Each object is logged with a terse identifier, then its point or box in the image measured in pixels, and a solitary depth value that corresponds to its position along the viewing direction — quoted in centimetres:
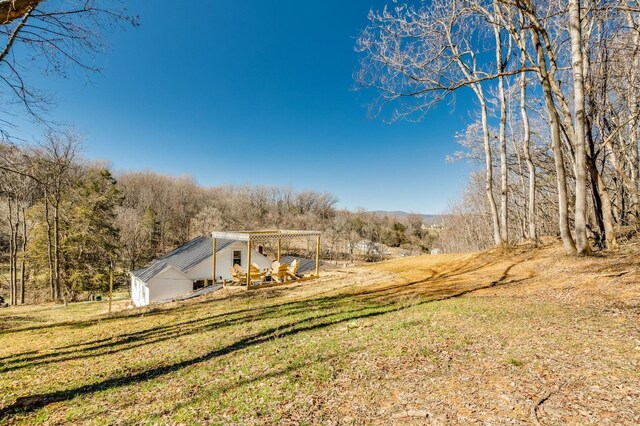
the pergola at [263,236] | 1282
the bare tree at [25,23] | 362
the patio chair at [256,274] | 1459
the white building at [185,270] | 2283
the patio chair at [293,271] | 1509
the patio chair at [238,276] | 1438
